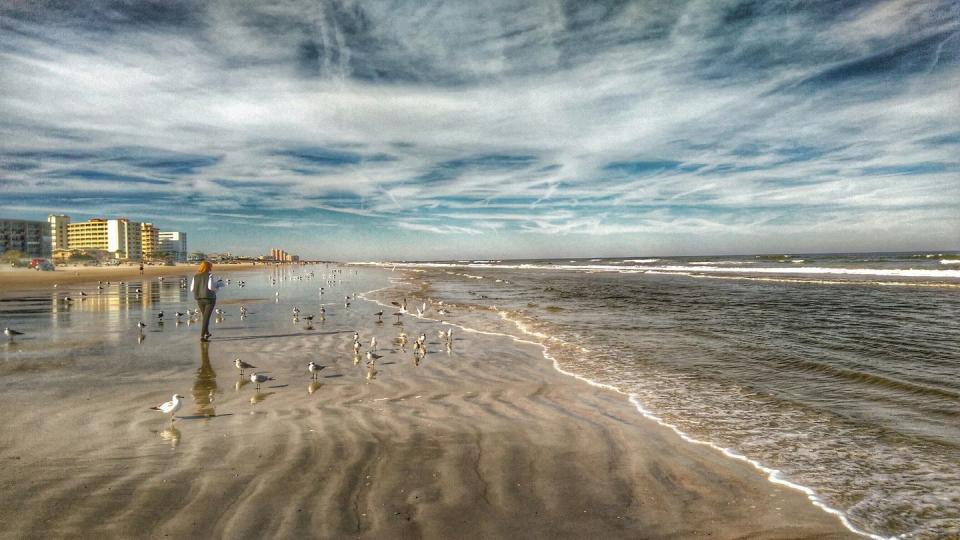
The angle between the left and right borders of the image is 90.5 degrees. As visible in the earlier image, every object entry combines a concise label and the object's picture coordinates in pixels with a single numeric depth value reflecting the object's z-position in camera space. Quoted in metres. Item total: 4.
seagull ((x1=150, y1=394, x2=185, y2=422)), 7.22
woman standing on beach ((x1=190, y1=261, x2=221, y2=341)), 14.59
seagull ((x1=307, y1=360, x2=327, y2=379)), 10.51
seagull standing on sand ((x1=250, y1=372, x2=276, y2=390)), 9.38
